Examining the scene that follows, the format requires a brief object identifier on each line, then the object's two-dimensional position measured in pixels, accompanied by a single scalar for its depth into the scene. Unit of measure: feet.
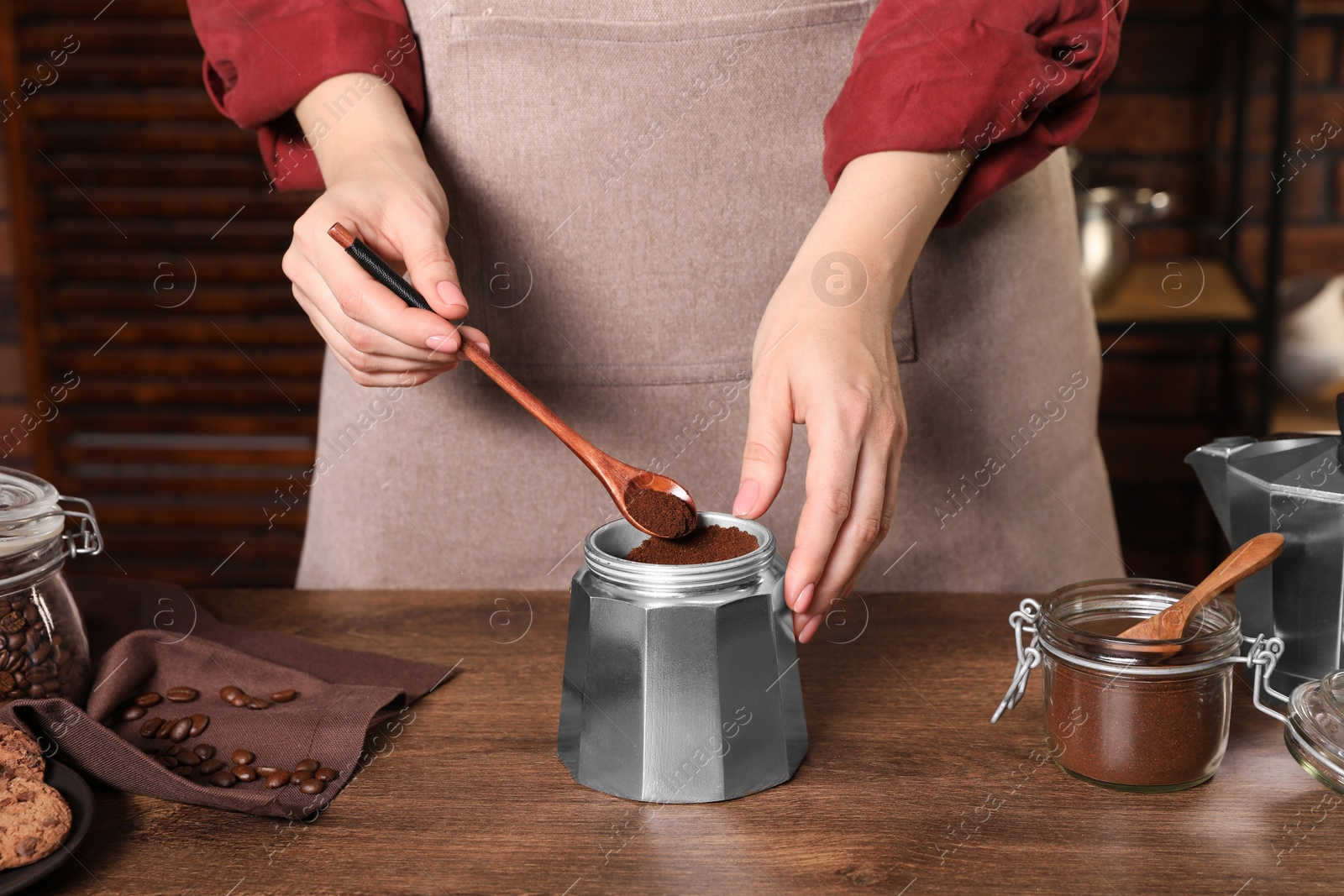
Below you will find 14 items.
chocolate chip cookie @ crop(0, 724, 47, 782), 2.26
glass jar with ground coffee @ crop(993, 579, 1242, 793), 2.35
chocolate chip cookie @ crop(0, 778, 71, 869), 2.05
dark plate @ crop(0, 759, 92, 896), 2.01
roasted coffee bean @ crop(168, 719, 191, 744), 2.64
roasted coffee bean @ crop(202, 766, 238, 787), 2.45
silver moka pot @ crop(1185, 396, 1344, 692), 2.57
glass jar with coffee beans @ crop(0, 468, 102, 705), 2.55
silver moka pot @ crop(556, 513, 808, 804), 2.34
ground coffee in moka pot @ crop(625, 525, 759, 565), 2.47
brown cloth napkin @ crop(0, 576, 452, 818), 2.40
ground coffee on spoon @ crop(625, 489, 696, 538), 2.57
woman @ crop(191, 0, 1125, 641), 3.50
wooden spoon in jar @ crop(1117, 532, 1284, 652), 2.48
